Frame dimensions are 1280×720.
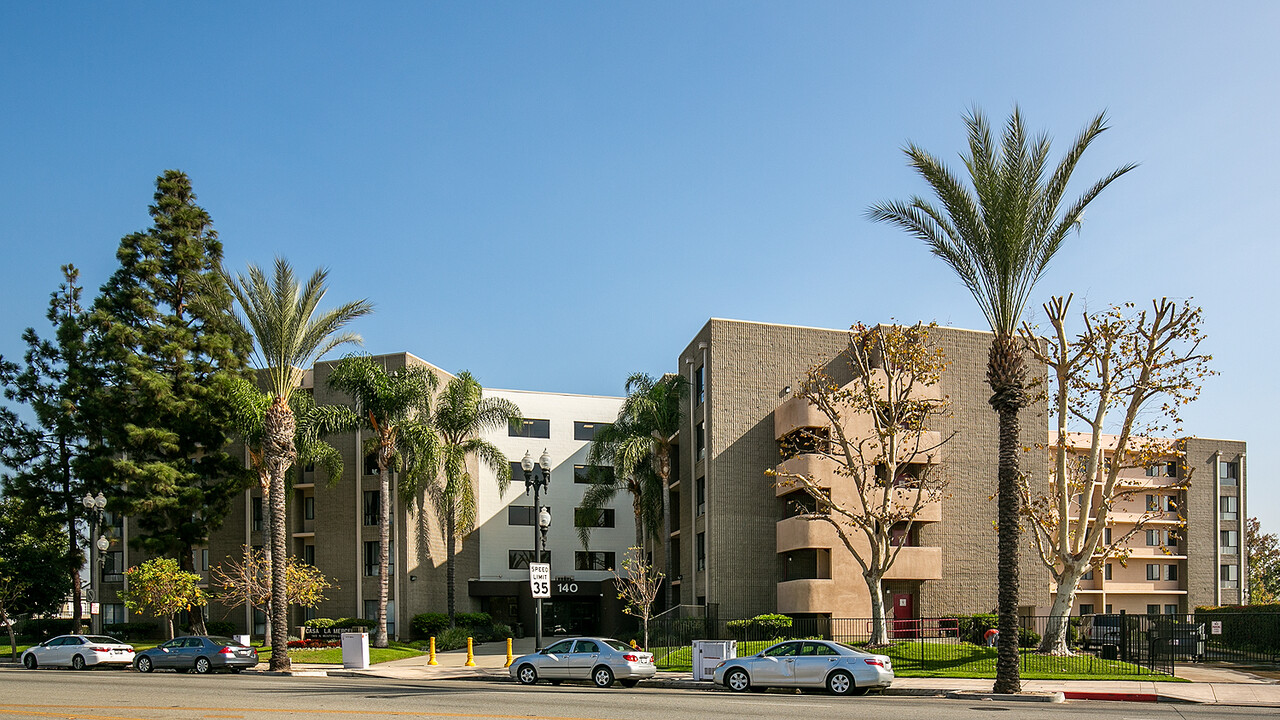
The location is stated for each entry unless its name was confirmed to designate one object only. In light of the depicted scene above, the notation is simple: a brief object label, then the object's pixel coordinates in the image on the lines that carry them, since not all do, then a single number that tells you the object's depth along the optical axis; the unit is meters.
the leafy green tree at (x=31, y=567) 51.47
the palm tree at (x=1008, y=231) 25.19
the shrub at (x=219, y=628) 48.03
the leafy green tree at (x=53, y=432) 50.06
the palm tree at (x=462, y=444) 45.75
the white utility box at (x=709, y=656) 27.81
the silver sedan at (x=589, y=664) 27.08
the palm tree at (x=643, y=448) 45.78
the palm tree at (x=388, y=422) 44.81
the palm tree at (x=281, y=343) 34.12
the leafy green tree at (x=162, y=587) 41.50
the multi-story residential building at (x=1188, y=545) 65.56
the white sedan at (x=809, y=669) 23.98
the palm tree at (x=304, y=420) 44.59
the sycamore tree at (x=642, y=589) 37.19
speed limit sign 31.59
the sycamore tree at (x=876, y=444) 35.09
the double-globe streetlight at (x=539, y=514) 31.36
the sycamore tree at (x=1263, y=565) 78.44
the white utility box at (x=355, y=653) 33.91
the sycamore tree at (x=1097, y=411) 32.50
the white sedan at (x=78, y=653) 34.50
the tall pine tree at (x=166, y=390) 46.59
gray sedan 32.66
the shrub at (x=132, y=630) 49.78
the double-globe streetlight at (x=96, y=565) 47.12
